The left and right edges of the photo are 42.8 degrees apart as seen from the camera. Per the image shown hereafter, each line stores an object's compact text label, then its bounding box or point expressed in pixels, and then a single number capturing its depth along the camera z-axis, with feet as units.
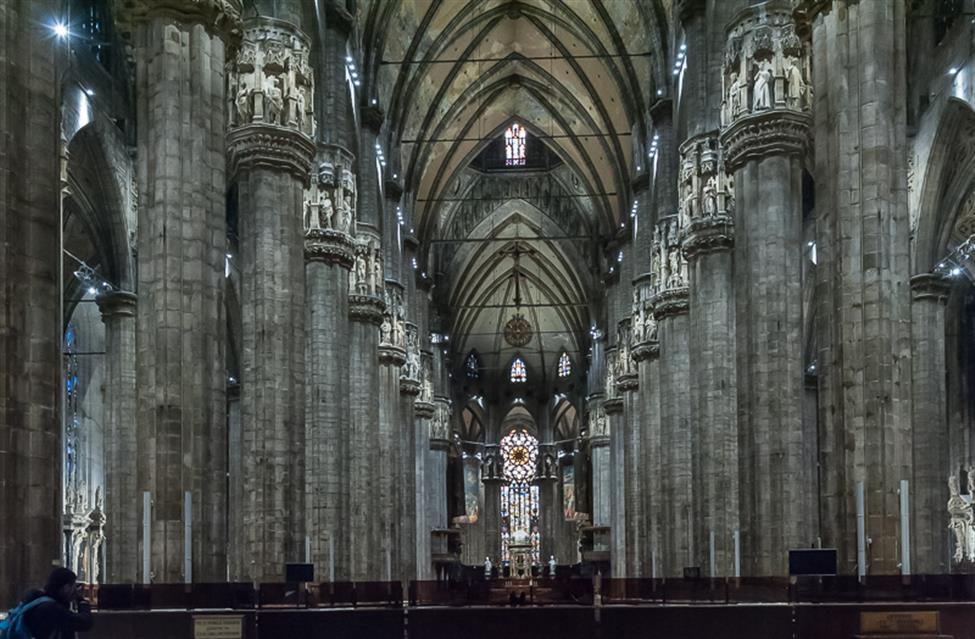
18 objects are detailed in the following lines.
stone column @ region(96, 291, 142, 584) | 100.37
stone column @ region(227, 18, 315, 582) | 93.66
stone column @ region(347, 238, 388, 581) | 140.87
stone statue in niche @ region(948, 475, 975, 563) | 139.33
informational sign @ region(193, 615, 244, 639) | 59.36
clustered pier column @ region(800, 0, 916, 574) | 62.08
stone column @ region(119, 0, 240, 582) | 66.23
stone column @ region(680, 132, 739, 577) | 115.14
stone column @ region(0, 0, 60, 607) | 48.98
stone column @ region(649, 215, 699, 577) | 142.10
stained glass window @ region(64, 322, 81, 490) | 142.46
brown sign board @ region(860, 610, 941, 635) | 53.31
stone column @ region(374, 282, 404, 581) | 159.22
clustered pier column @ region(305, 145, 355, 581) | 115.96
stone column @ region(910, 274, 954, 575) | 108.88
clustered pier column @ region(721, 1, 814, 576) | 92.43
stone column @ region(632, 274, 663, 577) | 156.87
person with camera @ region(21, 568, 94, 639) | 34.45
